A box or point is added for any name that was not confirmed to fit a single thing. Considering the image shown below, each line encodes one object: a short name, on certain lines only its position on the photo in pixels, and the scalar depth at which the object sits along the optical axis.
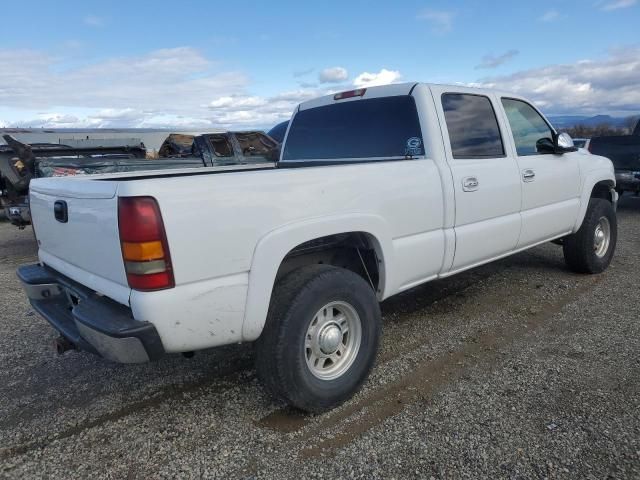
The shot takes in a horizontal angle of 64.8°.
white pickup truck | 2.32
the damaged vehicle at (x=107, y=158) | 7.27
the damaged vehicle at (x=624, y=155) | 9.86
